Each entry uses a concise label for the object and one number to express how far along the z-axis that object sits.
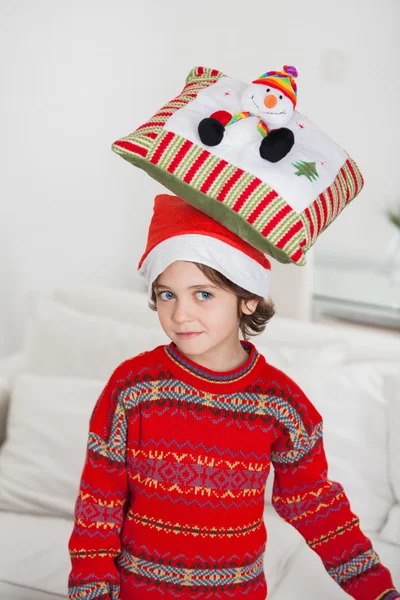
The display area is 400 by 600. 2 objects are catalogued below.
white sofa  1.58
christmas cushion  0.97
